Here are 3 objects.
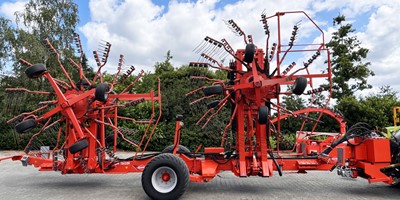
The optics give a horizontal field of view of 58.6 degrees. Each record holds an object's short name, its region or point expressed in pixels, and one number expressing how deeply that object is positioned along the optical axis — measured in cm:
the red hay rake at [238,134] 755
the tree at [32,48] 1931
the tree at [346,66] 2120
